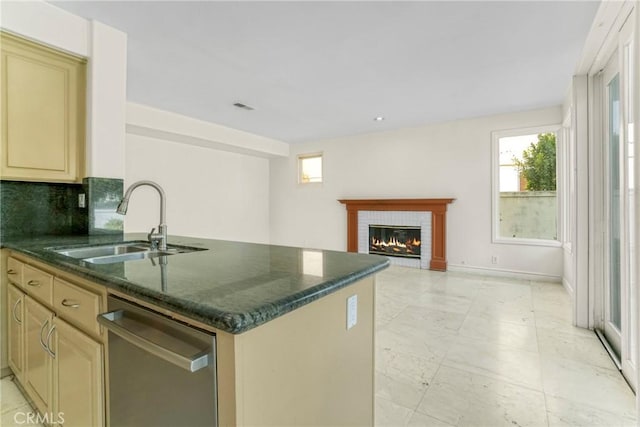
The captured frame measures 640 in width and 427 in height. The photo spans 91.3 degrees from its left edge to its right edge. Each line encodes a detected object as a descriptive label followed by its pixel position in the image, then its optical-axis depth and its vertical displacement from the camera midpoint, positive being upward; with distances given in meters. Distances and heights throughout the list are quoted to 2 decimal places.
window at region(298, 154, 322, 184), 6.92 +1.00
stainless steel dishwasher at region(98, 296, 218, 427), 0.76 -0.45
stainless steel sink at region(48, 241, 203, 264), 1.80 -0.23
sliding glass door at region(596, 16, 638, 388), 1.94 +0.01
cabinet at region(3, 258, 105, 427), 1.13 -0.60
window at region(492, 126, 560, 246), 4.55 +0.40
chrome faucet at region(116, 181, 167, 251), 1.74 -0.07
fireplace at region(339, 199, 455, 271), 5.28 -0.14
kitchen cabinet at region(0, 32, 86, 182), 2.13 +0.73
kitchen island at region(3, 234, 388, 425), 0.74 -0.29
